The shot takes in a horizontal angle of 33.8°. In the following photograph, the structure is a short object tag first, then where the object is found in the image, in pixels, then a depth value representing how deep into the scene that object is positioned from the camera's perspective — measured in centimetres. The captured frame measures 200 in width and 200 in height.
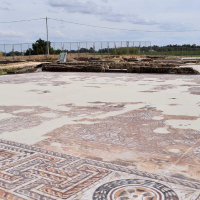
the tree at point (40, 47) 4434
